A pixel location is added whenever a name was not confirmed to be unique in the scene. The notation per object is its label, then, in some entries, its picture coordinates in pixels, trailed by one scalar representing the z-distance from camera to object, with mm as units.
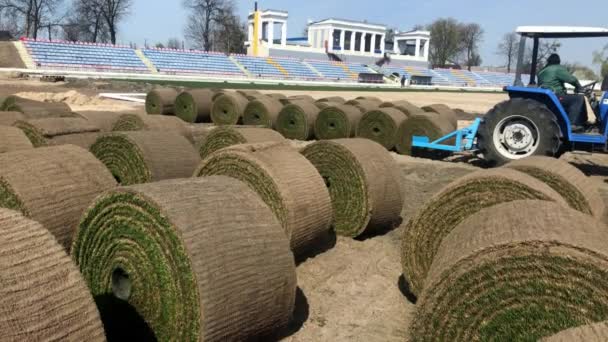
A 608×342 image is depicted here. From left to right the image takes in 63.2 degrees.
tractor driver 9195
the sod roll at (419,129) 11242
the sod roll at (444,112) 12966
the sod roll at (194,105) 15938
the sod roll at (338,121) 12414
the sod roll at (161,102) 16620
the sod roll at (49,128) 6531
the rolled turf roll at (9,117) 7503
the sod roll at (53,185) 3996
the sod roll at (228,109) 14805
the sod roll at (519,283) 2477
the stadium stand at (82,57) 41812
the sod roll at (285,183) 4914
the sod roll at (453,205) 3943
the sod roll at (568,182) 4484
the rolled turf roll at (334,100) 15474
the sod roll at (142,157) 5656
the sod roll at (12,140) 5670
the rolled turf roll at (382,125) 11781
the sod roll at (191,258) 3166
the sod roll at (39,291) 2163
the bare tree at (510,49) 92438
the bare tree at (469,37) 98875
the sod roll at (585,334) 2027
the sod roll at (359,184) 6004
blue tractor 8969
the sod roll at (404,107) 12742
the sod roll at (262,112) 13938
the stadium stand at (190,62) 48625
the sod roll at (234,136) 7234
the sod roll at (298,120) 13117
